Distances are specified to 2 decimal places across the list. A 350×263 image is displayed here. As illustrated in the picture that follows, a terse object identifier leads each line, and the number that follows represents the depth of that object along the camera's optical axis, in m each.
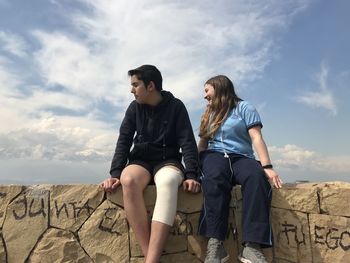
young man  3.29
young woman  3.16
